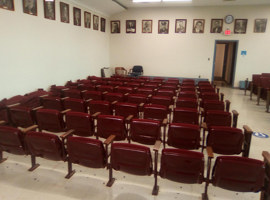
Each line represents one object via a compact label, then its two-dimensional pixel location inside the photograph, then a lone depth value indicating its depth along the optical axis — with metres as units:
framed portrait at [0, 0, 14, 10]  4.66
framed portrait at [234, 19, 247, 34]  9.67
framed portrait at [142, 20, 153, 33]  10.68
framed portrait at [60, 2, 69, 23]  6.94
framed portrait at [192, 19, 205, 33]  10.10
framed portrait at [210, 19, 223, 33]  9.92
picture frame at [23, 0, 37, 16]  5.35
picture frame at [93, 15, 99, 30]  9.43
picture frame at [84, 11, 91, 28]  8.57
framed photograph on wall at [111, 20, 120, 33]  11.09
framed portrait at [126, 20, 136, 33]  10.90
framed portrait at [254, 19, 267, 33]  9.45
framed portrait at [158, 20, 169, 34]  10.48
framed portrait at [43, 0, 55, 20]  6.15
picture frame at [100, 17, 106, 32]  10.20
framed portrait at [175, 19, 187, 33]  10.28
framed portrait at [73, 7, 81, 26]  7.75
